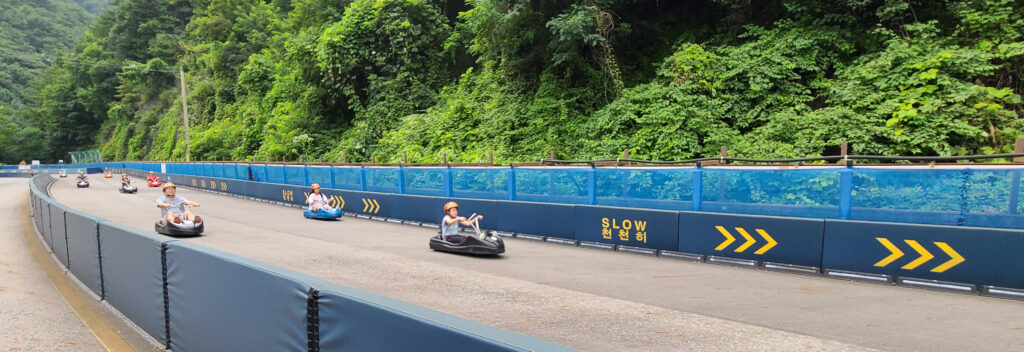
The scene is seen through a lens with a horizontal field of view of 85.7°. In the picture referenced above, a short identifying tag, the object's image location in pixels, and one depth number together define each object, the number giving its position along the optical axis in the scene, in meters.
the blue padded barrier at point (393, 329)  2.31
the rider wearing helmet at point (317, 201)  17.83
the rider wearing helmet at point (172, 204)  13.62
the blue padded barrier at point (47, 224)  11.54
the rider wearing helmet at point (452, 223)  11.49
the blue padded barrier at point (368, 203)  18.75
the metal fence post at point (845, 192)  9.30
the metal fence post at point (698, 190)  11.36
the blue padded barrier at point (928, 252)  7.54
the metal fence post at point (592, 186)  13.39
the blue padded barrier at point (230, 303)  3.50
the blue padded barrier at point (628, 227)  11.48
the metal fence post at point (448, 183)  17.52
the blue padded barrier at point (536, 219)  13.59
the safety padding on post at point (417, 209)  16.92
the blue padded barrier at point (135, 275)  5.44
